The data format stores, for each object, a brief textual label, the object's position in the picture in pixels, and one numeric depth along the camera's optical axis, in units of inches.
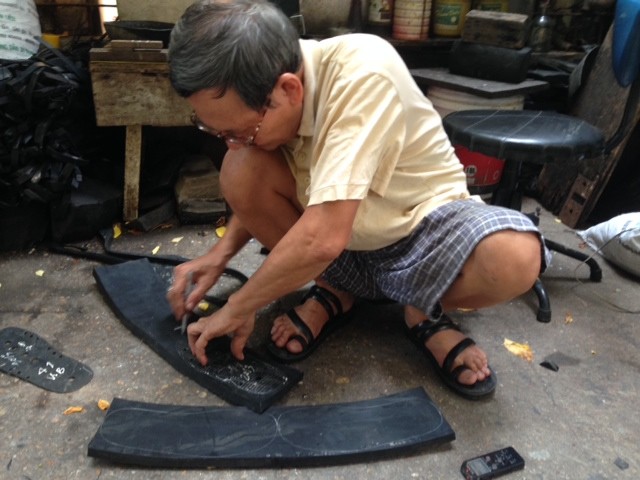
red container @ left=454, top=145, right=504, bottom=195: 83.9
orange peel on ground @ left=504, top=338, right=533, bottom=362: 56.4
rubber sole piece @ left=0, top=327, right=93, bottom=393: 49.5
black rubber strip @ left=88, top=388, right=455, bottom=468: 41.6
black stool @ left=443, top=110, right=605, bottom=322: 57.3
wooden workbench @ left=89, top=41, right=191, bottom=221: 70.3
